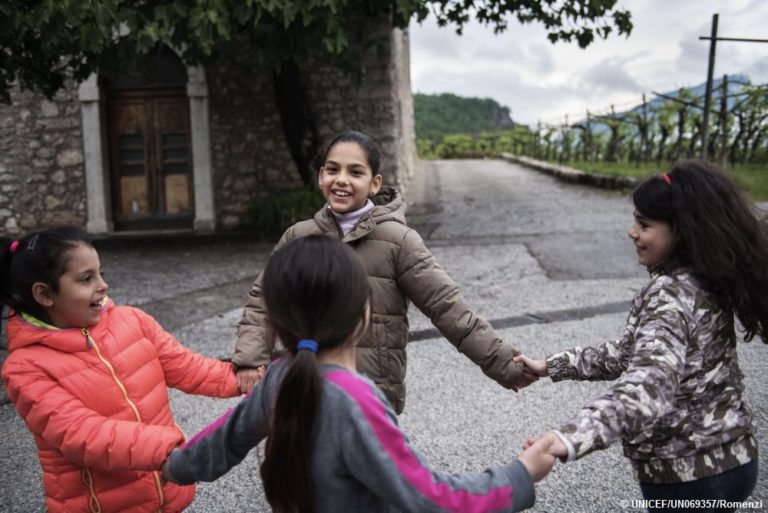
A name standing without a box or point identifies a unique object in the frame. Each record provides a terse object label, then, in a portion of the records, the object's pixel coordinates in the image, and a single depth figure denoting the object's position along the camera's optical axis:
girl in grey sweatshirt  1.28
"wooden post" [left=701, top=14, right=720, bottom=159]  7.77
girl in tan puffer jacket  2.19
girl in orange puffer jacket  1.65
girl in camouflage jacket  1.66
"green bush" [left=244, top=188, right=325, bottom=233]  9.01
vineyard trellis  12.29
